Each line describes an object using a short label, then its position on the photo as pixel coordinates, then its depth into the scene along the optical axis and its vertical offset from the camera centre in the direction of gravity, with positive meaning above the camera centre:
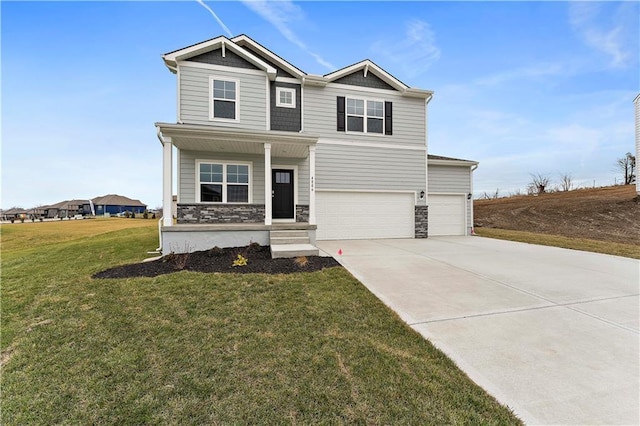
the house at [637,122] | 16.88 +5.83
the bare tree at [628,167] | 29.15 +5.26
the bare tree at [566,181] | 33.24 +4.13
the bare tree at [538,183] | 33.03 +3.93
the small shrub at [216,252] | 7.23 -1.00
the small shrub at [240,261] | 6.35 -1.11
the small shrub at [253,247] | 7.67 -0.93
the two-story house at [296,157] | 8.45 +2.30
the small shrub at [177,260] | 6.18 -1.10
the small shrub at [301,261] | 6.37 -1.12
